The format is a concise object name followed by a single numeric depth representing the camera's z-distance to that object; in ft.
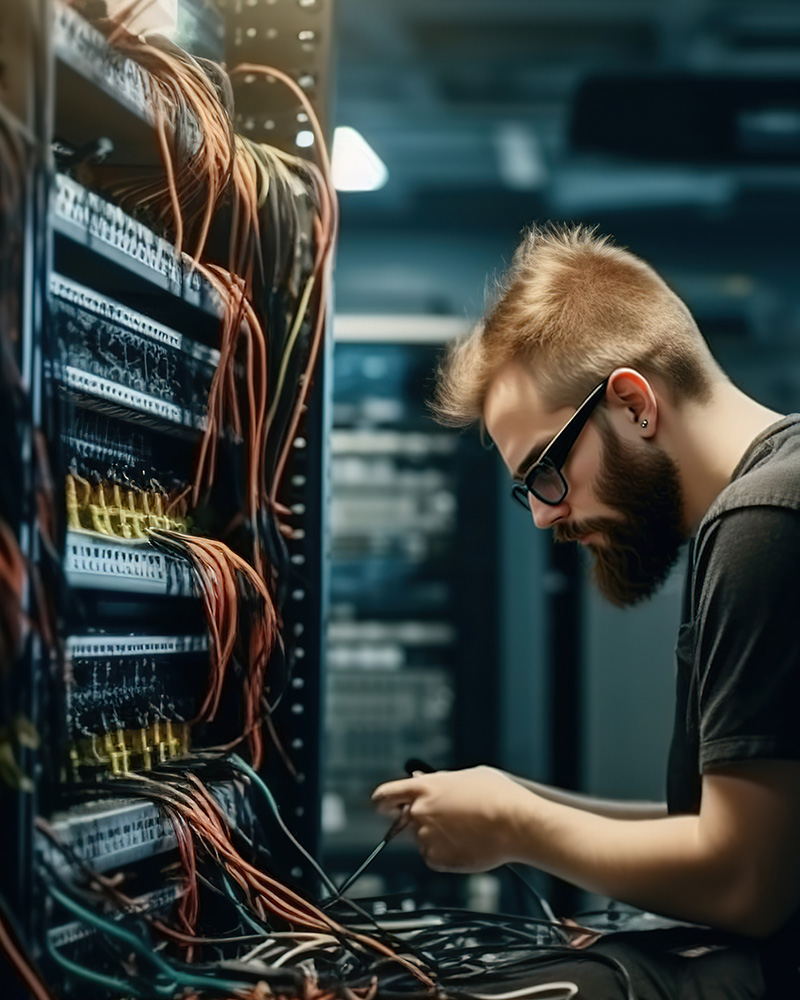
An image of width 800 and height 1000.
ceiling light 11.77
